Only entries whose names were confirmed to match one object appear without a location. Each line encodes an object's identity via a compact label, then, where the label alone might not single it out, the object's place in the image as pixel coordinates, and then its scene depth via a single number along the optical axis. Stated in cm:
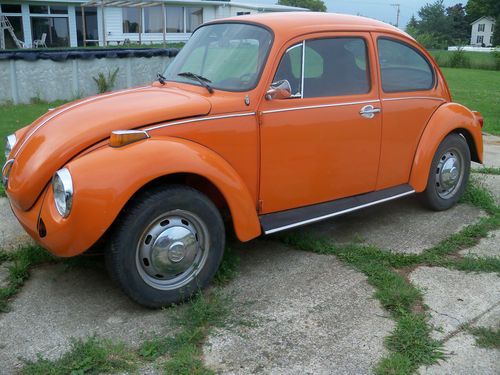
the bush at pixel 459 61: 2911
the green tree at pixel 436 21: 8775
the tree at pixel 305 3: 8244
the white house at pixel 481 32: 8688
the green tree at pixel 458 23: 8988
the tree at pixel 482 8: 7081
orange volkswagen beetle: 328
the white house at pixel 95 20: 2822
